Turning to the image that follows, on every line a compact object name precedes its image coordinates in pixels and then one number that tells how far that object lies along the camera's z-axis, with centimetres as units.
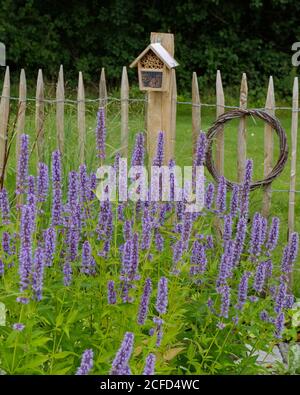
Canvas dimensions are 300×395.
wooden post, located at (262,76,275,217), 565
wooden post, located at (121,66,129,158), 575
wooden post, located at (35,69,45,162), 593
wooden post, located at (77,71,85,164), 581
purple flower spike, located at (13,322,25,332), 284
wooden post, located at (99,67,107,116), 575
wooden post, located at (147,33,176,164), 562
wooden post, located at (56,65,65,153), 589
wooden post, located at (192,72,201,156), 566
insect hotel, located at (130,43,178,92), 557
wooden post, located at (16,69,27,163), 598
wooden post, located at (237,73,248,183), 566
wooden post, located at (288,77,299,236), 569
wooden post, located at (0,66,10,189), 609
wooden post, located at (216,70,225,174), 567
